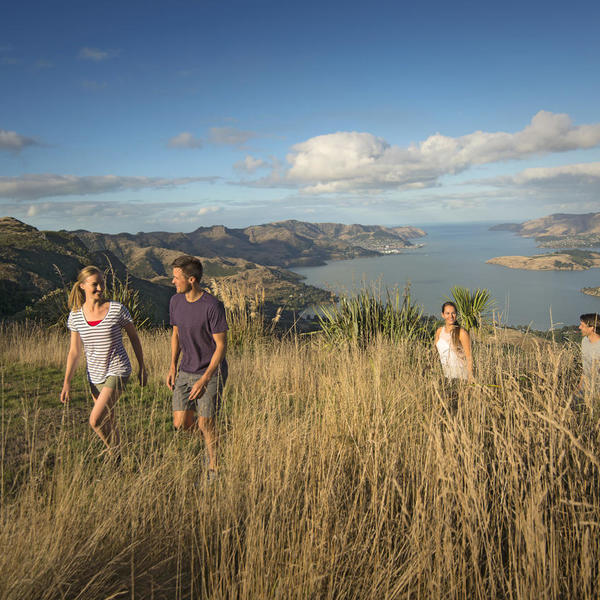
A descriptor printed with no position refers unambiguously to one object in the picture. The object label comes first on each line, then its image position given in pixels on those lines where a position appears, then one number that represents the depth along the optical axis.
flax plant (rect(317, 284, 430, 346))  7.20
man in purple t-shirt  3.06
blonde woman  3.22
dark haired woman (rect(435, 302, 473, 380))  4.11
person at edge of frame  4.23
